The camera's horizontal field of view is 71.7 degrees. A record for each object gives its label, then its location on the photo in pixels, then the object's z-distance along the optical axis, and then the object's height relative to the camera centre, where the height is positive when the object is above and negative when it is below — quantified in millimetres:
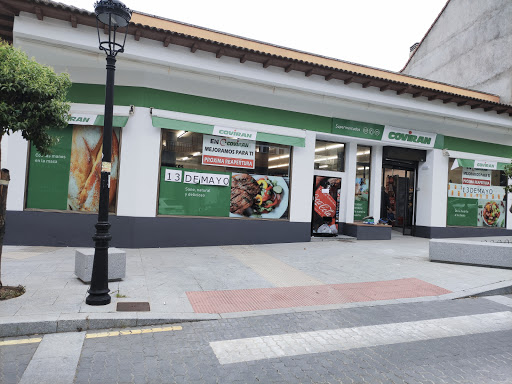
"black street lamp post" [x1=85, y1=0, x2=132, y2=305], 5020 +112
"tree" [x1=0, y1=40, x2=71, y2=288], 4828 +1255
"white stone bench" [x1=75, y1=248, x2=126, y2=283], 6098 -1310
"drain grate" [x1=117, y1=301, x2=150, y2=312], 4957 -1642
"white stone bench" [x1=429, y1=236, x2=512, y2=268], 8609 -1061
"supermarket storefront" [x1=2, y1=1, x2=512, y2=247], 9805 +1832
